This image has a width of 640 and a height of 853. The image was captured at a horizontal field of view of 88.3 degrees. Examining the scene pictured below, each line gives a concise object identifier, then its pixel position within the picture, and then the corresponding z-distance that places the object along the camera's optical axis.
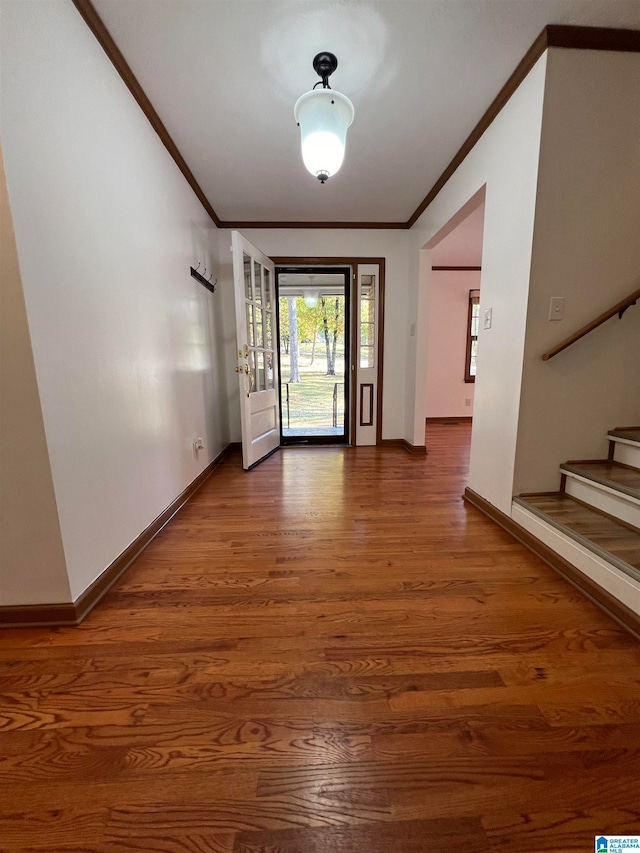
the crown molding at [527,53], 1.46
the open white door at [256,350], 2.87
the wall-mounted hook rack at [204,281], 2.73
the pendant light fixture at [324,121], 1.51
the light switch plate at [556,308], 1.72
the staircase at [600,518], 1.29
